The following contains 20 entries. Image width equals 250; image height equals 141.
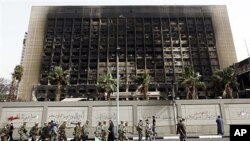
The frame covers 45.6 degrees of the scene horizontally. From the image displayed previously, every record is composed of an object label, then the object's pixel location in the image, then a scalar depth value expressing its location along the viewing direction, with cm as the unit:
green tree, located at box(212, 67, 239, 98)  5978
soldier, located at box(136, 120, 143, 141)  2180
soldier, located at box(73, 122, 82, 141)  2067
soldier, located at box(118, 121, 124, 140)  2142
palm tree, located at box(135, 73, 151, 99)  5972
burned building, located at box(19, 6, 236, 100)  9594
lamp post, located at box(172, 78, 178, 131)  3210
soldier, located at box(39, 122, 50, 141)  1876
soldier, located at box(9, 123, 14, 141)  2289
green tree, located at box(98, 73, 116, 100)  5753
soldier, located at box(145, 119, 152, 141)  2167
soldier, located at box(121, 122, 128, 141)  2143
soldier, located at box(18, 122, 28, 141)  2358
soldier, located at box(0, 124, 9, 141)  2086
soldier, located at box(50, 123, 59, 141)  1929
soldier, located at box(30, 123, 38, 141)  2143
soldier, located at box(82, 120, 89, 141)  2100
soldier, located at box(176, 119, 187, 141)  1828
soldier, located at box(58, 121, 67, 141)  2051
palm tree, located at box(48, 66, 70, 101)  5519
